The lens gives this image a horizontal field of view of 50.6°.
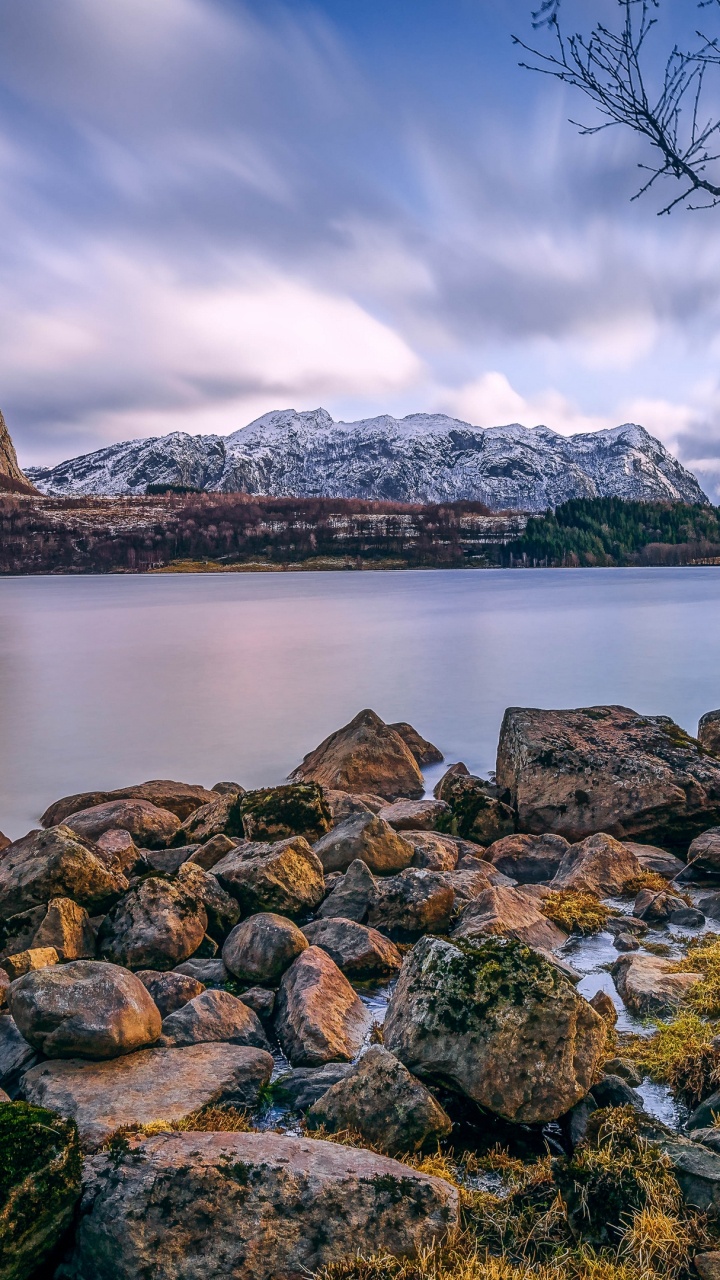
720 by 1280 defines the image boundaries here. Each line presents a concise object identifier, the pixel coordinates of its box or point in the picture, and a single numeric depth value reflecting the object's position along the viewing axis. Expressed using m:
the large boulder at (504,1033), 4.62
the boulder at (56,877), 7.12
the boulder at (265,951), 6.59
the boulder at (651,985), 6.05
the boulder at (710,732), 15.16
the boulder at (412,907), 7.56
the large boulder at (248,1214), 3.60
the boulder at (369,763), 14.76
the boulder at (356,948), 6.88
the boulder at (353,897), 7.75
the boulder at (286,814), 10.09
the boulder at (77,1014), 5.01
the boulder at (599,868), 8.65
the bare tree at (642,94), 5.08
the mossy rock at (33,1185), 3.49
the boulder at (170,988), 6.09
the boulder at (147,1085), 4.58
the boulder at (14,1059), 5.13
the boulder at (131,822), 10.77
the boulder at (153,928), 6.72
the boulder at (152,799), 13.15
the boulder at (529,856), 9.77
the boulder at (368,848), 8.94
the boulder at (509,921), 6.93
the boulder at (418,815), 11.53
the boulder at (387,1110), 4.48
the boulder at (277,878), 7.68
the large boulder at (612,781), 10.70
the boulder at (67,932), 6.59
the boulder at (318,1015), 5.68
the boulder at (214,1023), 5.50
